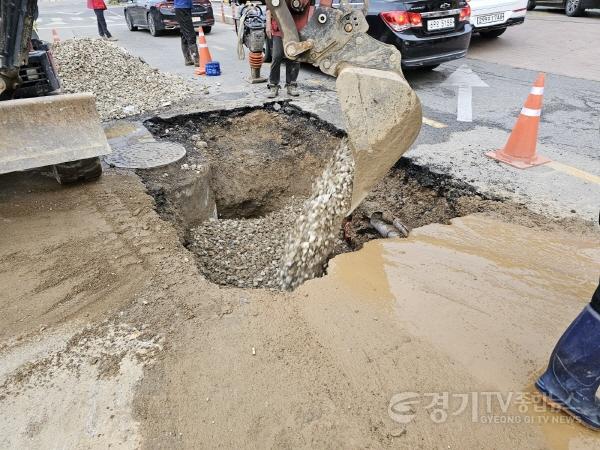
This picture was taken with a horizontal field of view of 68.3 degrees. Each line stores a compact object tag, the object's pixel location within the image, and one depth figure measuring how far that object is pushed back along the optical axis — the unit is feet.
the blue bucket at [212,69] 27.50
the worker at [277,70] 22.06
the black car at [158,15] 42.39
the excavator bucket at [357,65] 8.63
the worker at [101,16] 41.18
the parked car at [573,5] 39.14
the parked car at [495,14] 30.50
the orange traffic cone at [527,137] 14.43
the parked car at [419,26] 22.84
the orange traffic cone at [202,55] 28.66
